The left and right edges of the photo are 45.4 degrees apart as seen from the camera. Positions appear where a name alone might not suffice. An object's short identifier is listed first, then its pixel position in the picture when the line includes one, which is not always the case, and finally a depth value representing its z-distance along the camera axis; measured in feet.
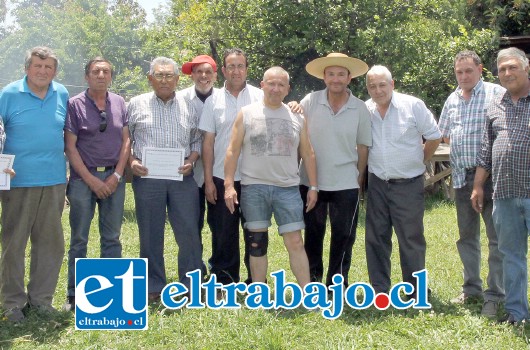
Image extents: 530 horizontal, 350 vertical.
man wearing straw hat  17.66
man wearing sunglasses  17.08
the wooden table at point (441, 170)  37.42
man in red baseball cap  19.45
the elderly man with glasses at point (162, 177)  17.69
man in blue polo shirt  16.16
